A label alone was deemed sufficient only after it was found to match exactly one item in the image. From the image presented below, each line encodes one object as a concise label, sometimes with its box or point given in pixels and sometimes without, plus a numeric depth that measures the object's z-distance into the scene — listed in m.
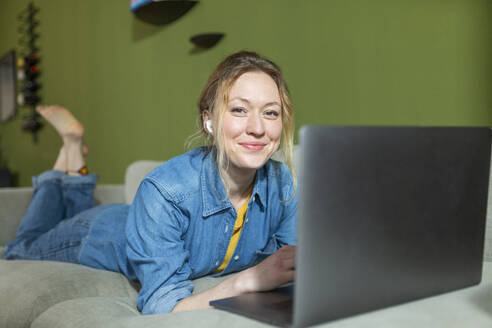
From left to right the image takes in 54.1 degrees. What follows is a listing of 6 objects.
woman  0.96
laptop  0.56
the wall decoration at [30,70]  4.55
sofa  0.63
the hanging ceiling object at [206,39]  2.54
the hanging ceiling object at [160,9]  2.76
